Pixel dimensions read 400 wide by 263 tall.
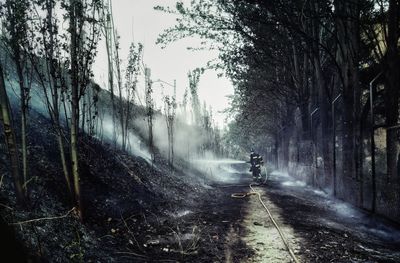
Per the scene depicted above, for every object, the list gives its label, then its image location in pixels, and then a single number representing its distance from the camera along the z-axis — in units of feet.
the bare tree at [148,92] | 60.86
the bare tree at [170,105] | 69.51
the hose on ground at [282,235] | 18.62
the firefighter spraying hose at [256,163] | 66.13
